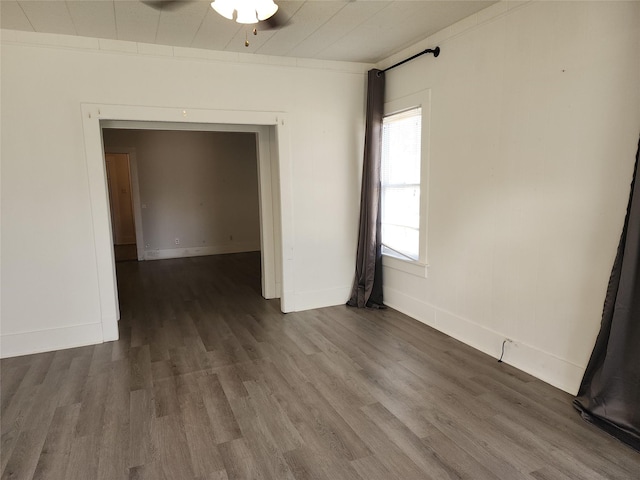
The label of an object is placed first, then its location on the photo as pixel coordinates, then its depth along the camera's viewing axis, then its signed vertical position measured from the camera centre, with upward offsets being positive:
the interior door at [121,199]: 9.50 -0.42
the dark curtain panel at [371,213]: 4.27 -0.38
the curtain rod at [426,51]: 3.55 +1.12
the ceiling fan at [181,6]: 2.77 +1.21
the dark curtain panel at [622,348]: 2.15 -0.95
